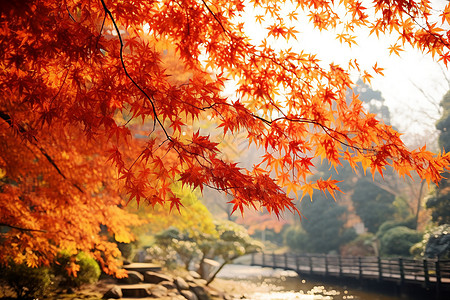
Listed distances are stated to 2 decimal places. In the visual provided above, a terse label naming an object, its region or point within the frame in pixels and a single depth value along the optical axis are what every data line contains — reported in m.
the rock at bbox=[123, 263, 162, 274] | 11.55
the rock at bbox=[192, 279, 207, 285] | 12.74
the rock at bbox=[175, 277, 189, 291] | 11.12
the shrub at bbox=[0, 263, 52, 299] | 7.82
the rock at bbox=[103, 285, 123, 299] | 8.56
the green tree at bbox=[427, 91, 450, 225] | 14.27
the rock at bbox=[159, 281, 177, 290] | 10.62
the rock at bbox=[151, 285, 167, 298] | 9.40
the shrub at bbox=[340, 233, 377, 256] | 21.08
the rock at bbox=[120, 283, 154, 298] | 9.00
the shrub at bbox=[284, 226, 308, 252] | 24.37
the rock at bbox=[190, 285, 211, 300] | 11.59
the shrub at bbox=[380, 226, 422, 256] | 17.47
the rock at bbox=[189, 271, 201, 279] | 14.00
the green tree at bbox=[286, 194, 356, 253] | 22.69
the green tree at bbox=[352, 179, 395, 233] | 21.42
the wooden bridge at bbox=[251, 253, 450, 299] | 12.16
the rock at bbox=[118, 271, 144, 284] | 10.61
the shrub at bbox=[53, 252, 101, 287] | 9.42
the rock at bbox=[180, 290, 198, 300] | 10.55
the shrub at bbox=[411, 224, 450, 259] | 13.18
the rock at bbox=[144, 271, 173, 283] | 11.04
